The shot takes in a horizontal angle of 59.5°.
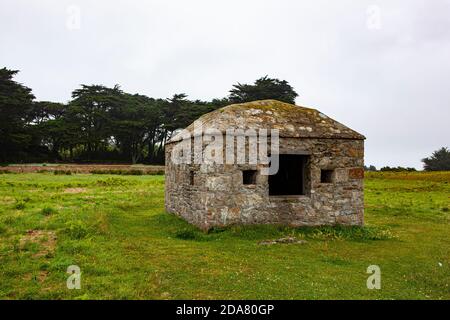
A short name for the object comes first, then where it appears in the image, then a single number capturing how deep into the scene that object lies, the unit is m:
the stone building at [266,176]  11.04
